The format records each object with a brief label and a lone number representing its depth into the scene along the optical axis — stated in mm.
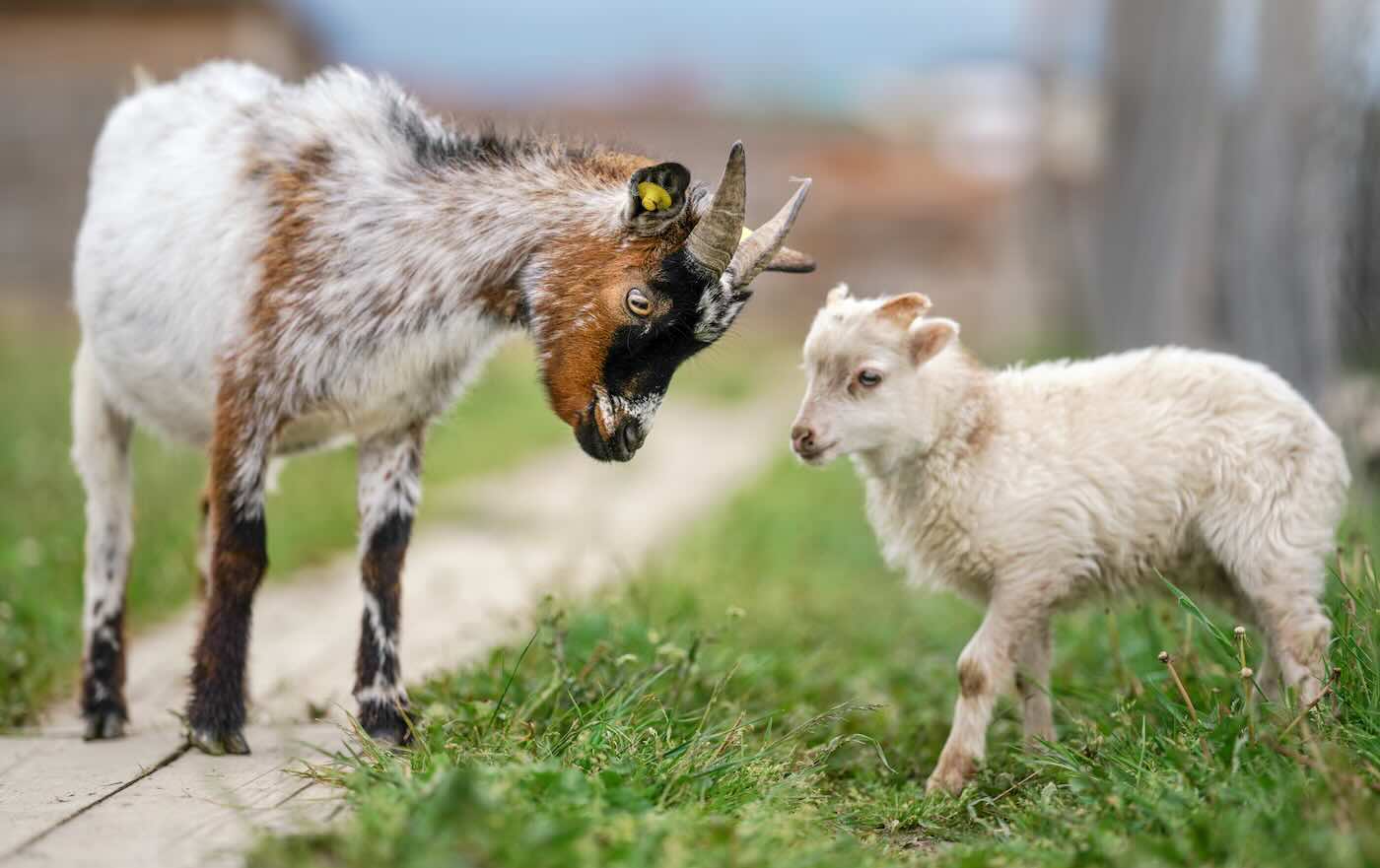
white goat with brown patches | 3922
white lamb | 3887
